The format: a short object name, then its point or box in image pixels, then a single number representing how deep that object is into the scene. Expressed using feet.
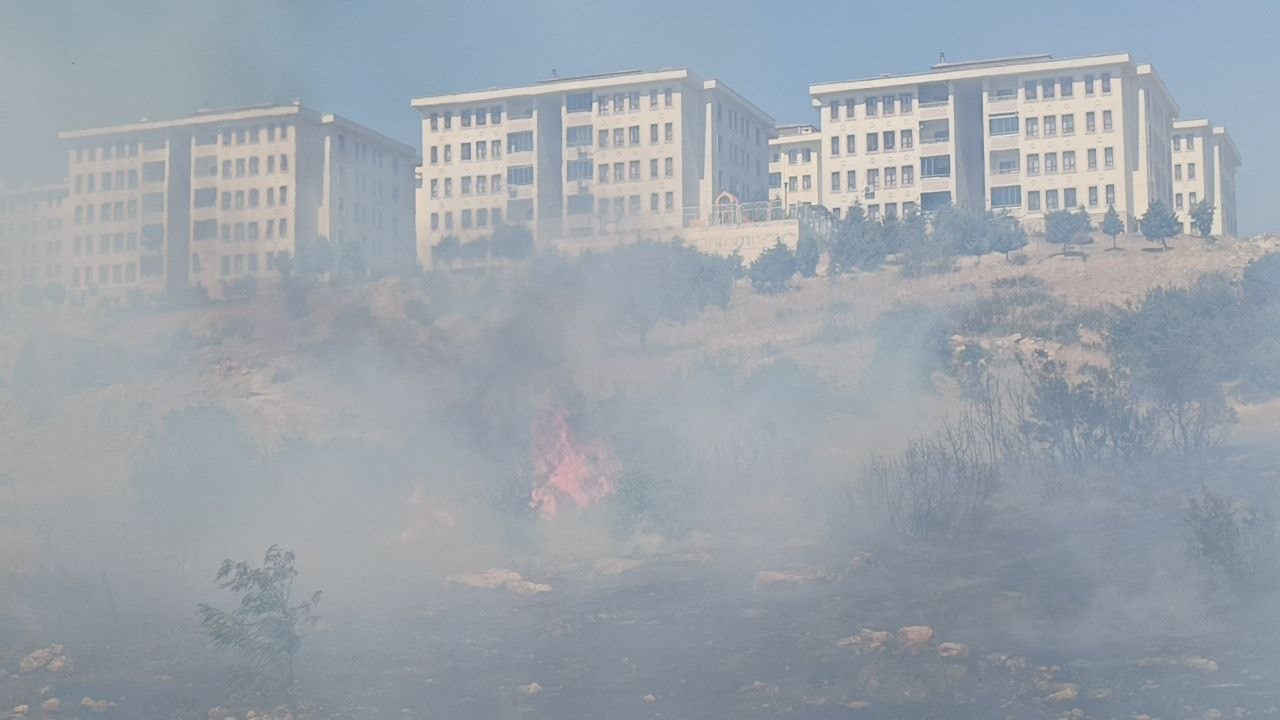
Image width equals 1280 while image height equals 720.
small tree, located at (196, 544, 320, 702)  51.88
